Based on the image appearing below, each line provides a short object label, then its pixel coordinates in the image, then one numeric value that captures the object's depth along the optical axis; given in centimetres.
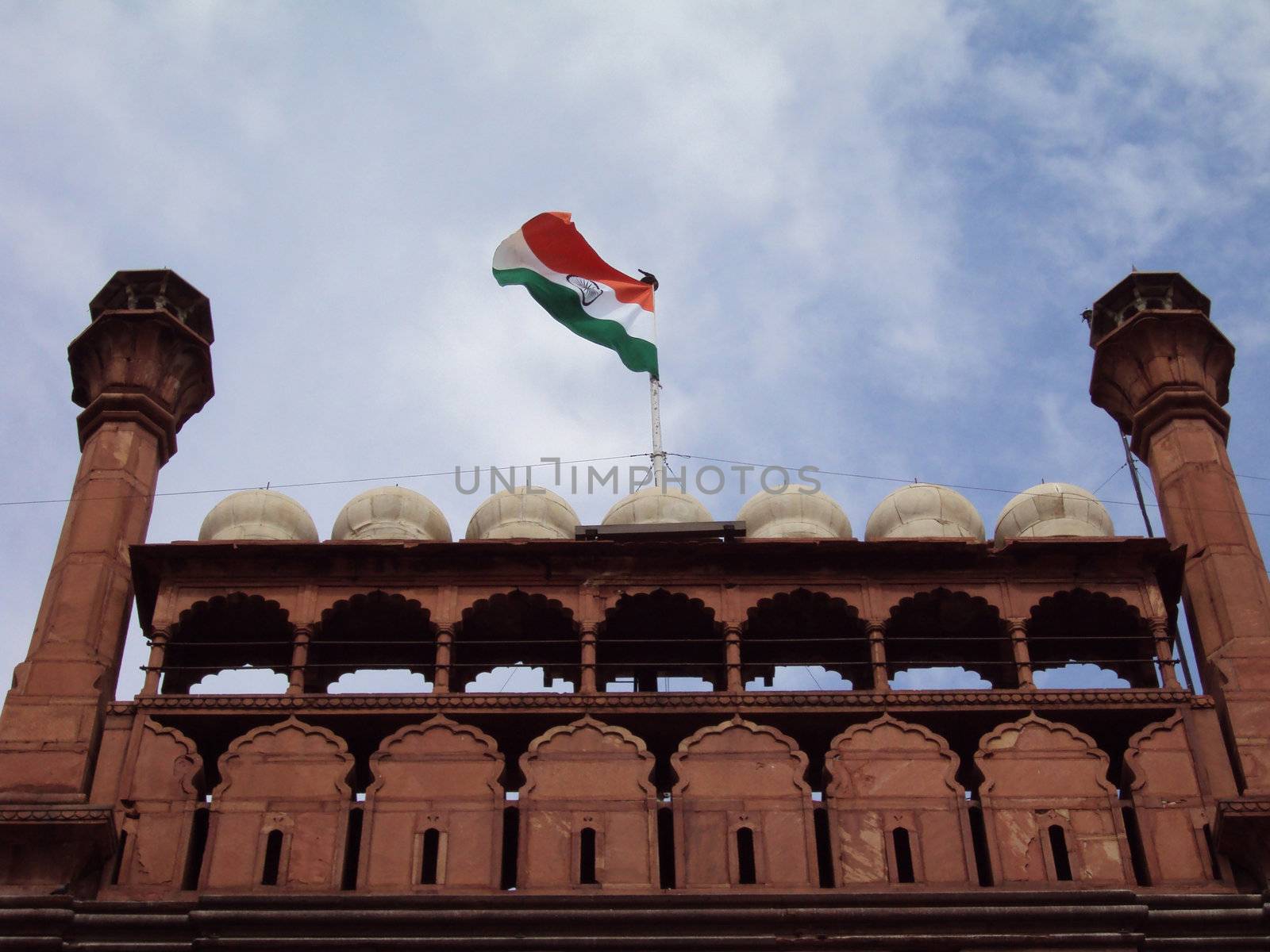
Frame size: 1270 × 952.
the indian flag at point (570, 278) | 2308
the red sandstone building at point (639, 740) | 1550
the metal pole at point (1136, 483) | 1955
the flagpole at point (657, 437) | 2042
